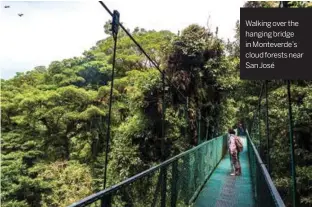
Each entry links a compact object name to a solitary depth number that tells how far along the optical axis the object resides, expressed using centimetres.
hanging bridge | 183
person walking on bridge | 643
